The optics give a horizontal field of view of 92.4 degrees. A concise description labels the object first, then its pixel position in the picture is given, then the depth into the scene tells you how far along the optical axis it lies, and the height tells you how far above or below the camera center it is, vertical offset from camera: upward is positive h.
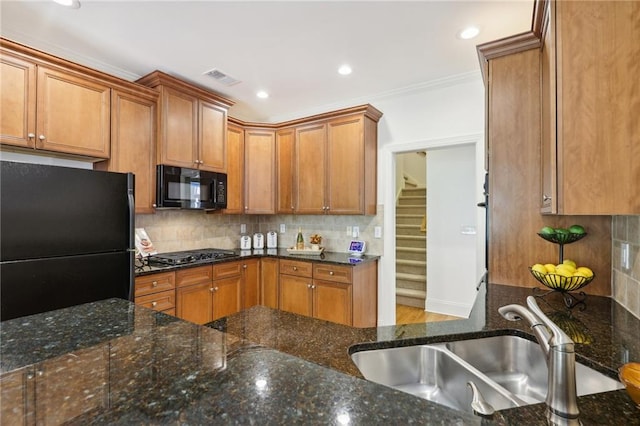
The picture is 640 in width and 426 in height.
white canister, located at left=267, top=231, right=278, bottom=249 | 4.13 -0.36
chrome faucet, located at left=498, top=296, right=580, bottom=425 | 0.70 -0.38
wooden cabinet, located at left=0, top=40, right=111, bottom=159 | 2.05 +0.77
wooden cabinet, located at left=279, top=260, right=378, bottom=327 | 3.11 -0.83
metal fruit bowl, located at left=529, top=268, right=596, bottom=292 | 1.62 -0.36
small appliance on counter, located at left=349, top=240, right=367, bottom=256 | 3.57 -0.40
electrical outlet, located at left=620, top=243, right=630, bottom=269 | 1.48 -0.20
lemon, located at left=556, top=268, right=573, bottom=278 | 1.64 -0.31
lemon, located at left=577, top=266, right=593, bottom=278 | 1.62 -0.30
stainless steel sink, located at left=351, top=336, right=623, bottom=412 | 1.04 -0.59
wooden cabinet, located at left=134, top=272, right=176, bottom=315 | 2.47 -0.65
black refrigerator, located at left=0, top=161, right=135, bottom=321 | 1.68 -0.15
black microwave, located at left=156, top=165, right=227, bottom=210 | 2.84 +0.25
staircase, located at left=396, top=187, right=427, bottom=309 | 4.63 -0.61
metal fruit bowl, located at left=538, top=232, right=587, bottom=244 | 1.70 -0.13
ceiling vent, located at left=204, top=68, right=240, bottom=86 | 2.94 +1.36
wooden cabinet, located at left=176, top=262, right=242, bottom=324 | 2.80 -0.77
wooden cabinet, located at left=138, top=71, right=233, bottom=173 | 2.86 +0.89
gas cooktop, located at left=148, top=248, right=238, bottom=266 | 2.85 -0.44
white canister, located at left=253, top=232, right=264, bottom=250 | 4.08 -0.37
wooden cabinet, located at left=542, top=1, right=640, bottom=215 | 1.13 +0.41
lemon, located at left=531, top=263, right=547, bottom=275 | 1.71 -0.31
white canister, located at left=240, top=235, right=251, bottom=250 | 3.94 -0.38
